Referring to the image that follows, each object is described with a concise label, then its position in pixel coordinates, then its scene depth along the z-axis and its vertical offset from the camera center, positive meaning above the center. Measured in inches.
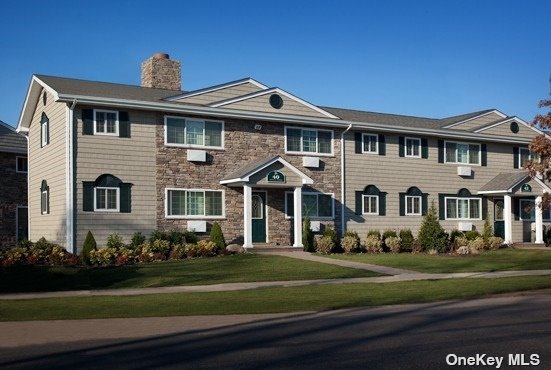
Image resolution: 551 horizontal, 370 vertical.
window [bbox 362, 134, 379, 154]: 1212.5 +112.3
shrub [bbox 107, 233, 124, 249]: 941.8 -41.4
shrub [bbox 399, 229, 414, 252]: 1143.0 -50.8
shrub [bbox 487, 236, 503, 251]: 1198.9 -61.3
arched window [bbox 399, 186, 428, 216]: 1245.1 +10.7
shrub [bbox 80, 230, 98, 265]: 893.8 -46.5
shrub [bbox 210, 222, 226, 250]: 987.3 -38.1
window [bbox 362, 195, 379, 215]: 1205.1 +6.0
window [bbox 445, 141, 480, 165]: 1305.4 +103.6
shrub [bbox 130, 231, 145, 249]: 960.3 -40.0
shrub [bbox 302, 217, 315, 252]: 1073.5 -42.9
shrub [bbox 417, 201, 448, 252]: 1114.5 -43.4
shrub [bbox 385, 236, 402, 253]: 1131.3 -56.4
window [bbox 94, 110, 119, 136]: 976.9 +124.8
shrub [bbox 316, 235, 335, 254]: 1054.4 -53.8
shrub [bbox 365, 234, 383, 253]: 1117.7 -56.7
